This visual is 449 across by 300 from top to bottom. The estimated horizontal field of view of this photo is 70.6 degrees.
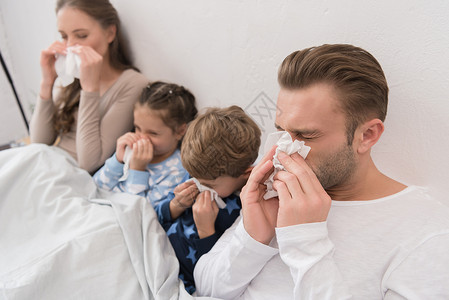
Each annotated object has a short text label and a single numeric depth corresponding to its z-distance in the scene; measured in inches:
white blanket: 35.8
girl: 52.7
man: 27.5
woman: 59.2
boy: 40.6
